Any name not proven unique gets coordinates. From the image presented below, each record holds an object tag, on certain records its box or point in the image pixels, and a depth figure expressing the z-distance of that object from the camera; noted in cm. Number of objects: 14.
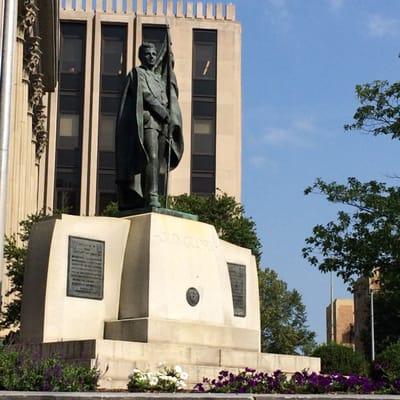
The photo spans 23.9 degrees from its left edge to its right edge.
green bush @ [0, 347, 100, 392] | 1016
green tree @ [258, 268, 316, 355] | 5128
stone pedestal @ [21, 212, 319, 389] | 1373
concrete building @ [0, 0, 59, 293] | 4016
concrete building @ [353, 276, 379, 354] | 7821
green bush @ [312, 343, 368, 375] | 2905
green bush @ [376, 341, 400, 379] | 2489
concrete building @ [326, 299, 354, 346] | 12338
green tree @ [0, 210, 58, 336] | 3342
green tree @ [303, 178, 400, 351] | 2206
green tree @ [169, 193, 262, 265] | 4069
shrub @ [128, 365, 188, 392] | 1124
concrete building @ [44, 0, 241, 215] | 6575
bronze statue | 1562
